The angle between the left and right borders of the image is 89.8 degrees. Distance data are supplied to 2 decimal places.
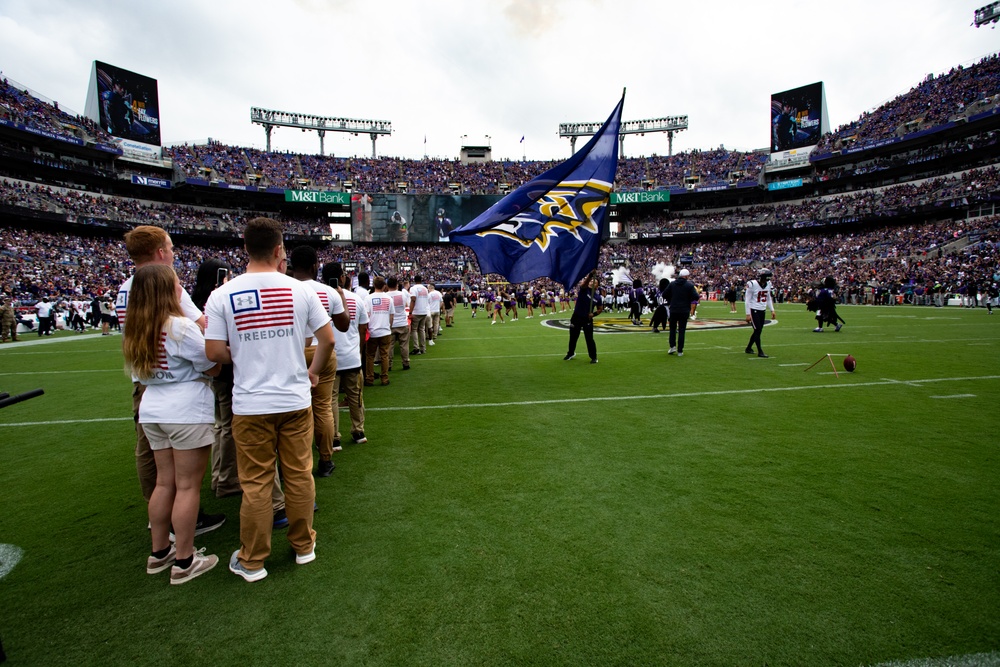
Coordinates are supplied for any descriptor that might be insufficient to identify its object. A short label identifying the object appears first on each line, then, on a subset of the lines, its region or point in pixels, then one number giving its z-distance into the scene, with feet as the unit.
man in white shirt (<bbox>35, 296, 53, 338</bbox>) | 67.46
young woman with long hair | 9.43
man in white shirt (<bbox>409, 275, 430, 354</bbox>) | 41.01
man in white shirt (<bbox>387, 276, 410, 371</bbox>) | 32.87
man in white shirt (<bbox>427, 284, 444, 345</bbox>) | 49.79
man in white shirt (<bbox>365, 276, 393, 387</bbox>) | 27.63
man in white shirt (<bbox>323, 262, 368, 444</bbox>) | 17.80
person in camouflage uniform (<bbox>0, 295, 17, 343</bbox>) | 59.62
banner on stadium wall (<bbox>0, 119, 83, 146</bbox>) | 130.39
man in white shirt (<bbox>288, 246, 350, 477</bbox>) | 14.14
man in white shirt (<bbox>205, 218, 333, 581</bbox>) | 9.34
